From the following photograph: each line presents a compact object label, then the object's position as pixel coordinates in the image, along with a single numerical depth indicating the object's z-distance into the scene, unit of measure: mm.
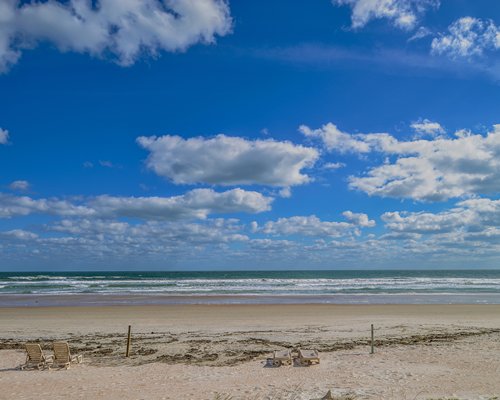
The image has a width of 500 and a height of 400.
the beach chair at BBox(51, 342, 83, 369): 11227
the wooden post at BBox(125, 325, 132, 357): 12602
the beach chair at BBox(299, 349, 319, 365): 11086
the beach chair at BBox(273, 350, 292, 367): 11094
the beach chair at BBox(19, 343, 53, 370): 11266
